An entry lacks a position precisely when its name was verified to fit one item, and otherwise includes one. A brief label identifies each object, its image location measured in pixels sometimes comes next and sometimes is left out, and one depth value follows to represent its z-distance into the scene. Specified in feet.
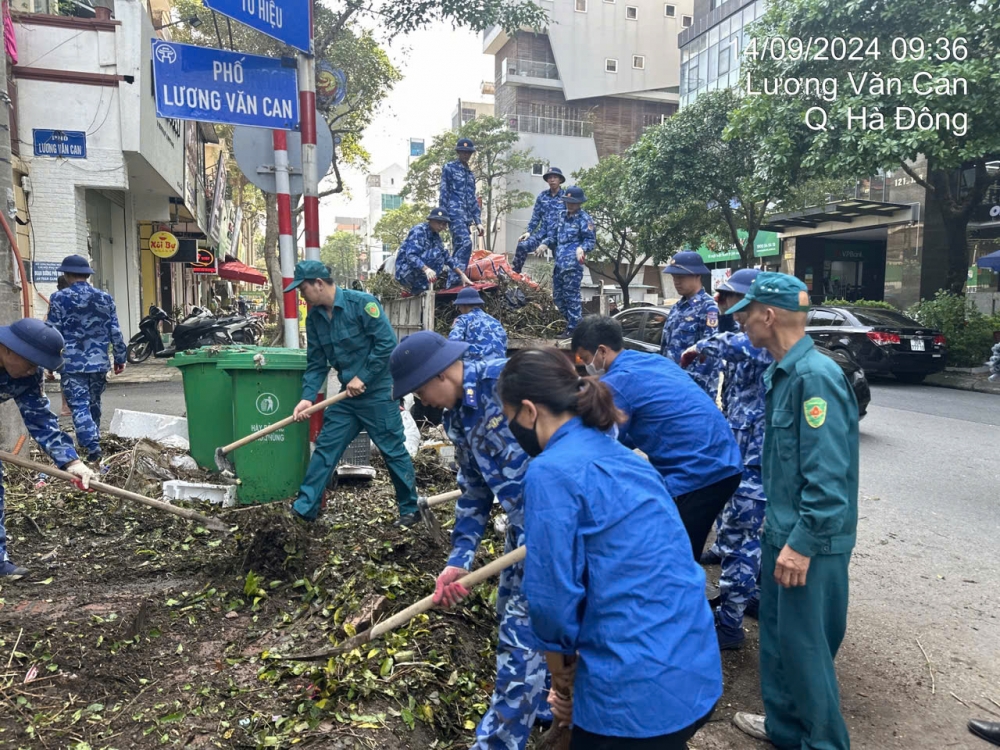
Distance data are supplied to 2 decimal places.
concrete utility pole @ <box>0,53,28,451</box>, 18.45
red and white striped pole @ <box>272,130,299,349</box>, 16.83
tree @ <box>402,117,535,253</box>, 118.52
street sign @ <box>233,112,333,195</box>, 16.92
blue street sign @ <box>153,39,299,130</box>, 15.26
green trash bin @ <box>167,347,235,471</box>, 18.25
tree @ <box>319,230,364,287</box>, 275.39
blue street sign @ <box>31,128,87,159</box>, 39.68
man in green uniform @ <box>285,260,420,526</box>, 15.84
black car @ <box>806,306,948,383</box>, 42.04
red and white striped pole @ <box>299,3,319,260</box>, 16.53
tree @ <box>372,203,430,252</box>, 151.15
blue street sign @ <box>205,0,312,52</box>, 14.60
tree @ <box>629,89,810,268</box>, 65.31
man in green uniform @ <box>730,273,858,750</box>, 8.02
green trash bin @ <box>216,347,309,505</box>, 17.11
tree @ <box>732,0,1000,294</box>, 38.55
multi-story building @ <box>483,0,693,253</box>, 145.69
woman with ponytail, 5.69
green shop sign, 96.73
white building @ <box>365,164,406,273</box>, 336.49
